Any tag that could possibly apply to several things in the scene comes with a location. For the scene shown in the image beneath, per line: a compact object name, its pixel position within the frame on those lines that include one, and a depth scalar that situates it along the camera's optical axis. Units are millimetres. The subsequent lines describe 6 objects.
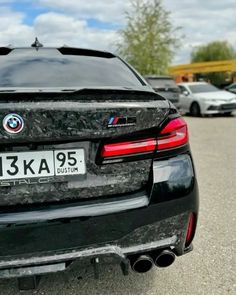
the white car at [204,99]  17000
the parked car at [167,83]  14594
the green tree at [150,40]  30719
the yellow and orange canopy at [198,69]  37878
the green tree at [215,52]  69125
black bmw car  2180
